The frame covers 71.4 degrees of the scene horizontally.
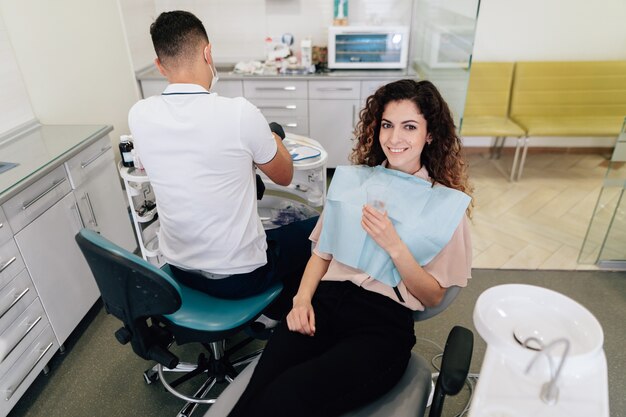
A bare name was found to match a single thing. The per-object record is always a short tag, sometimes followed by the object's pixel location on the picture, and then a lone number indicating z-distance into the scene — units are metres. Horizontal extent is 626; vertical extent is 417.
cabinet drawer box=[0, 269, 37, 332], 1.65
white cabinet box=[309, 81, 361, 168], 3.41
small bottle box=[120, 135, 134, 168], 1.94
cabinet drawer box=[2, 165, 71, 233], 1.68
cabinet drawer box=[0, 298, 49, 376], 1.66
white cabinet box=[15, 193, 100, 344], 1.81
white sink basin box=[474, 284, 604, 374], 0.79
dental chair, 1.02
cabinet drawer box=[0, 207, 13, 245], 1.62
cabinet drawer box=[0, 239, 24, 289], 1.64
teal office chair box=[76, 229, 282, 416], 1.11
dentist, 1.27
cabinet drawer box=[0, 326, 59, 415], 1.66
